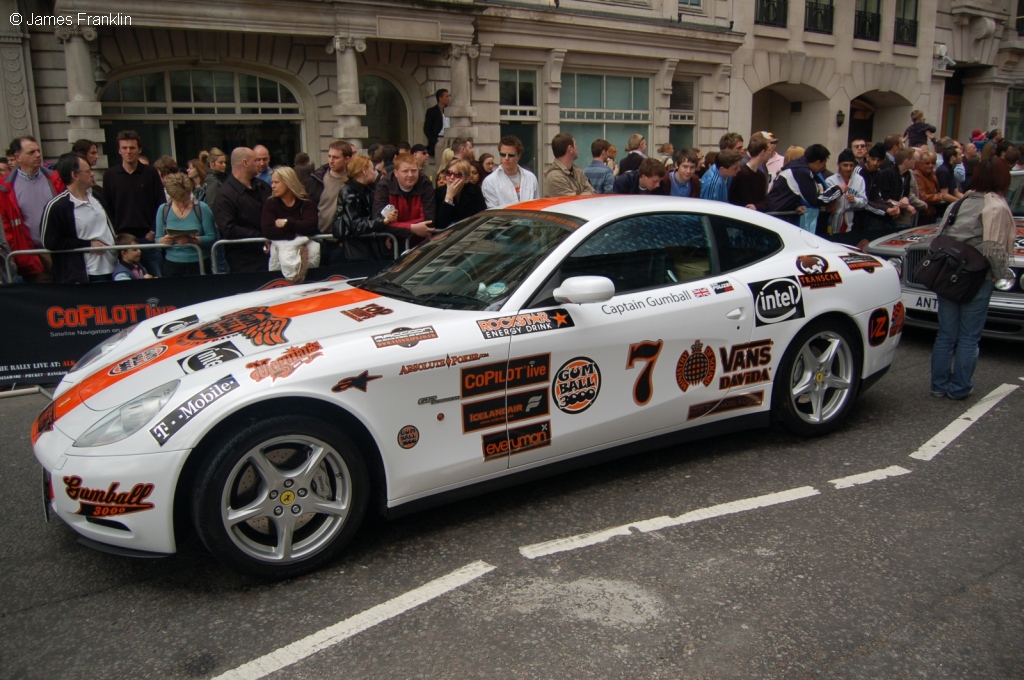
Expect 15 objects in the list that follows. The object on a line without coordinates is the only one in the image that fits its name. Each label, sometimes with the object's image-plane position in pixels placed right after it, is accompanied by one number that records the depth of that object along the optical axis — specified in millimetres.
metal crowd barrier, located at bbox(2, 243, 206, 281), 6612
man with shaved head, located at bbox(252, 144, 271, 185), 7707
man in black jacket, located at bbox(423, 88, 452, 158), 15117
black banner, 6492
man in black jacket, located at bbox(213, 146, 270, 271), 7414
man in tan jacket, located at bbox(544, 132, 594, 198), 8375
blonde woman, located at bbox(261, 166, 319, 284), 7266
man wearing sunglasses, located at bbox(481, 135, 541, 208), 8258
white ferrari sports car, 3311
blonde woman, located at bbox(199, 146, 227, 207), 9031
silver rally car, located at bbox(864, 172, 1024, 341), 7059
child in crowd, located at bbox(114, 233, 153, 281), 7086
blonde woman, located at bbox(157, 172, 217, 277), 7273
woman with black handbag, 5684
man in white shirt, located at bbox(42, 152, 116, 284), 6762
